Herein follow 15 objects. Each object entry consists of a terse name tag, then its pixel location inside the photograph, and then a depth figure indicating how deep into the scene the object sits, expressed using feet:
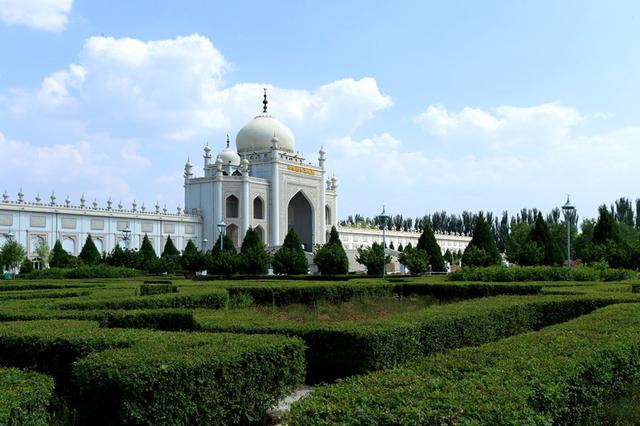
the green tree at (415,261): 102.53
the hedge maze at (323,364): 12.59
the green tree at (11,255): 115.96
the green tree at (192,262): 116.57
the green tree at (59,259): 113.70
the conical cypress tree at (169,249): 146.41
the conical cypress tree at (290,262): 104.37
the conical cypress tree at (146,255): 111.65
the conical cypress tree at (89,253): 124.47
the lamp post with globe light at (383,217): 89.22
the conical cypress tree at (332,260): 103.55
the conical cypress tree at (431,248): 114.11
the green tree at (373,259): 102.63
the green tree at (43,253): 132.87
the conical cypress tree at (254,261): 103.50
